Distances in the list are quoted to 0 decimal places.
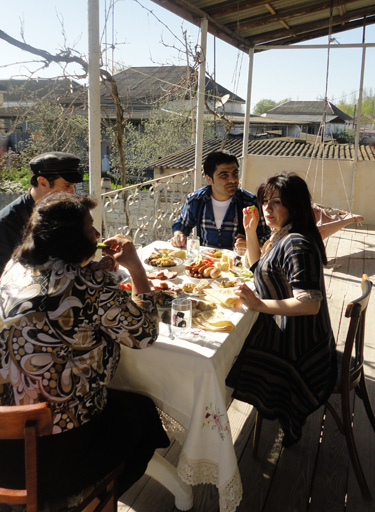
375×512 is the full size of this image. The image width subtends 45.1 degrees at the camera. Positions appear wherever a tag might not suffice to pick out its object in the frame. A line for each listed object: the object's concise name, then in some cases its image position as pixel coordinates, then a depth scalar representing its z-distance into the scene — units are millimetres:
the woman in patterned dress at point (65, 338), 1251
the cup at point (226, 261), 2434
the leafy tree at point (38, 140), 6227
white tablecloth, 1536
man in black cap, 2086
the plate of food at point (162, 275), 2217
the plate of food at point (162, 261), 2396
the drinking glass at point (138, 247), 2313
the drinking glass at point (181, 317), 1662
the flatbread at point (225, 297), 1923
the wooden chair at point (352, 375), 1746
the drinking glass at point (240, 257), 2514
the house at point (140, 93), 15056
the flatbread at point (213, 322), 1723
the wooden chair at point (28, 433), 1036
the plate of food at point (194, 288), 2037
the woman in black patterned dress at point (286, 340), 1844
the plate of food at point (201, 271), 2275
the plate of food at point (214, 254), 2689
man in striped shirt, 3068
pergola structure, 2828
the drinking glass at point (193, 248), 2562
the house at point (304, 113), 28719
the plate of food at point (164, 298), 1869
